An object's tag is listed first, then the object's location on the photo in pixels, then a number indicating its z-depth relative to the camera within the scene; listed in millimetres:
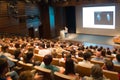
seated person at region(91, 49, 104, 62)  2598
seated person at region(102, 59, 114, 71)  1909
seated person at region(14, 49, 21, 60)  2303
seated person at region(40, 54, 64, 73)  1846
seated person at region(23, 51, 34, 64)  2078
